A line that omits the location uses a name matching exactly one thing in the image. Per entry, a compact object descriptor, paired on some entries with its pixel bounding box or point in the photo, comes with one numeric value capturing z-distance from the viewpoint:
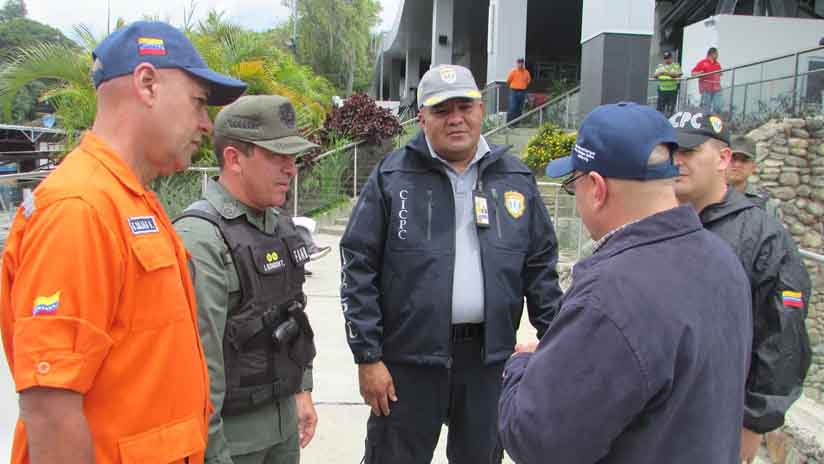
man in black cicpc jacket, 2.65
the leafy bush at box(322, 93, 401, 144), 13.42
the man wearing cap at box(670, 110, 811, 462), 2.25
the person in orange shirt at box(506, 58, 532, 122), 16.58
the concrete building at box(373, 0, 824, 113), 12.06
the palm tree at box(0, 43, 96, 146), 8.55
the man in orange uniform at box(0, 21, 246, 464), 1.26
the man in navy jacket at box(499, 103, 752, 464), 1.38
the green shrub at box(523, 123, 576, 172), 12.27
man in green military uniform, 2.00
